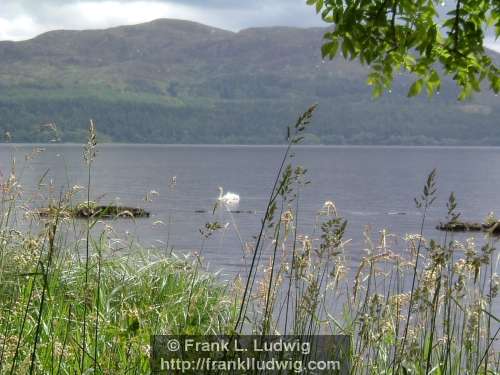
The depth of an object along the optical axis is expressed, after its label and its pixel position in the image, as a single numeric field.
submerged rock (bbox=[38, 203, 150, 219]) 9.52
